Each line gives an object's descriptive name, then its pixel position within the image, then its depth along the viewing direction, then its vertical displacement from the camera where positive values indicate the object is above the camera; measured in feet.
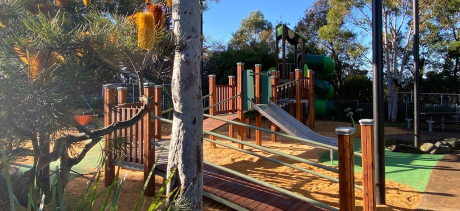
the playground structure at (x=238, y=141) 9.24 -1.59
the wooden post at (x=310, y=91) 35.53 +1.73
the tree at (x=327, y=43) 56.85 +13.32
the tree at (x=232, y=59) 64.90 +9.97
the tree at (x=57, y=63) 5.01 +0.87
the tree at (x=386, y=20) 52.54 +14.86
